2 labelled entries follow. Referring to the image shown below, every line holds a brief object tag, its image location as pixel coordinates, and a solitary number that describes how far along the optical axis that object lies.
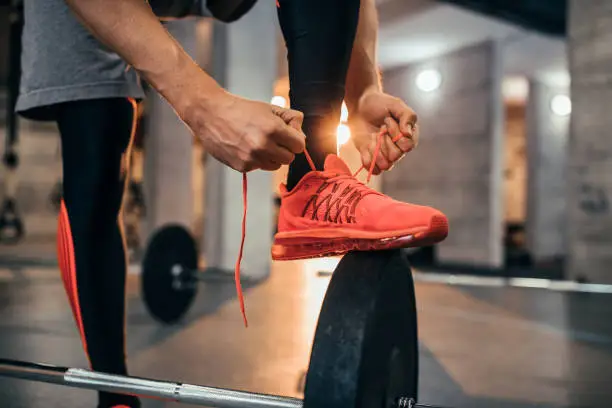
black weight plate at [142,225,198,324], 1.89
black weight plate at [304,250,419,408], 0.56
